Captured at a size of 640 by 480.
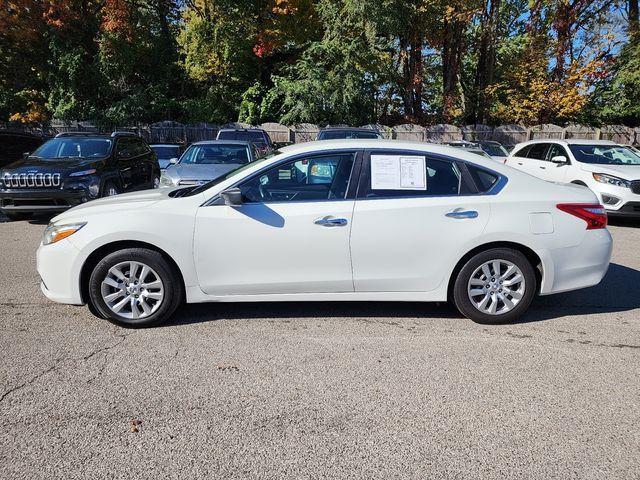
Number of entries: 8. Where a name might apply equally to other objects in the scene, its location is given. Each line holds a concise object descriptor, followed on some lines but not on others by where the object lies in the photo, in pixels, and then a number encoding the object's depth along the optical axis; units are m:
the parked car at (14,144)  13.09
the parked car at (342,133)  14.45
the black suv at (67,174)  8.87
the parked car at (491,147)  16.67
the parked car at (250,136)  15.63
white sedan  4.28
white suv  9.31
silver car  9.20
